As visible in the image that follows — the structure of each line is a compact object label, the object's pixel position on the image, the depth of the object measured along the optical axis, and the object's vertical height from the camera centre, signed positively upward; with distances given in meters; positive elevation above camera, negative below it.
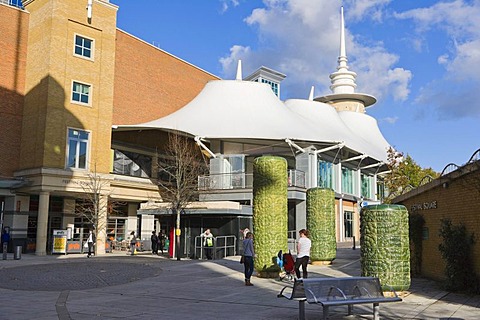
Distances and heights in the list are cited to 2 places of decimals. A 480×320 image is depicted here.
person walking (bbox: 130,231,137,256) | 28.48 -0.93
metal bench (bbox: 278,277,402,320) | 8.08 -1.05
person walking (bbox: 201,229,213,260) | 24.35 -0.61
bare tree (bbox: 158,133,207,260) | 25.72 +4.10
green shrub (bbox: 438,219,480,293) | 11.80 -0.68
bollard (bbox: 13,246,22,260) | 24.02 -1.24
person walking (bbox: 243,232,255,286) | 13.54 -0.71
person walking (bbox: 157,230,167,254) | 30.03 -0.60
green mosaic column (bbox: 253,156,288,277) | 15.38 +0.58
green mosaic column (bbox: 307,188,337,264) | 19.61 +0.24
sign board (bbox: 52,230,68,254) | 28.41 -0.81
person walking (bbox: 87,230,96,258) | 26.88 -0.81
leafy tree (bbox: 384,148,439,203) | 36.38 +4.77
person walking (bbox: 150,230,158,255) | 30.03 -0.85
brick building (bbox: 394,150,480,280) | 11.77 +0.74
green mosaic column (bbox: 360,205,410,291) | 11.41 -0.33
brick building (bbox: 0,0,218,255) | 29.39 +7.14
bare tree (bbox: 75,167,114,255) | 29.77 +1.99
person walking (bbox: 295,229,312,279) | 13.30 -0.54
